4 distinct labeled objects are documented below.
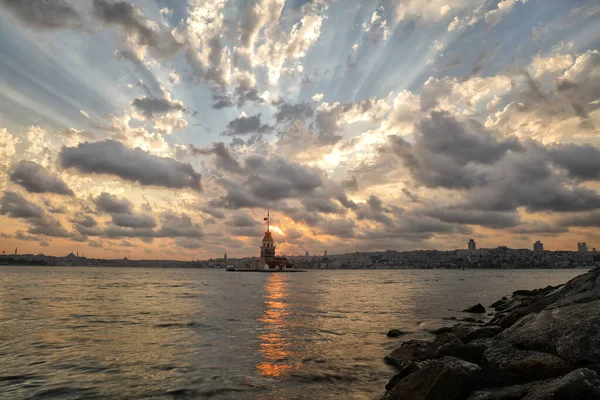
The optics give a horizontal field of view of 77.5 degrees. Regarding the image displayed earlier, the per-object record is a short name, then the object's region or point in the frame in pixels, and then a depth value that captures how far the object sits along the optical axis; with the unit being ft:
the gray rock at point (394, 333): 84.94
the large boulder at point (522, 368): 33.17
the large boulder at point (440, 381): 32.58
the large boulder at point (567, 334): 33.30
